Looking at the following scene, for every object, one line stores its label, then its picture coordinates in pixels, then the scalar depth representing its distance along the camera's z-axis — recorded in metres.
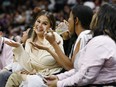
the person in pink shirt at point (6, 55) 8.17
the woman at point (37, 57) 7.09
